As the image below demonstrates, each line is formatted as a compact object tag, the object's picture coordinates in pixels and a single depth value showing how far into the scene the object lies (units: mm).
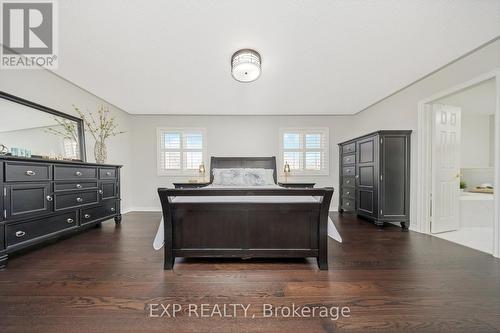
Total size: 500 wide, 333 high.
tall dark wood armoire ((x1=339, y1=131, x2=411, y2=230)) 3443
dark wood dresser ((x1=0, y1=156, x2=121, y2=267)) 2088
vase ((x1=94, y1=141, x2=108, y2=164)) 3691
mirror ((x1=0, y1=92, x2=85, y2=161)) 2461
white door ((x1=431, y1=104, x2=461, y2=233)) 3184
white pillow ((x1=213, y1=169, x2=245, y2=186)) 4238
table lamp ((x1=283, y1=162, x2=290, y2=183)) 4973
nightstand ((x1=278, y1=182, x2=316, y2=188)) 4382
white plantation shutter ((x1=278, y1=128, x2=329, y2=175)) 5152
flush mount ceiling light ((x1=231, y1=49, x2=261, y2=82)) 2395
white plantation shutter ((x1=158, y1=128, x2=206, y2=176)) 5094
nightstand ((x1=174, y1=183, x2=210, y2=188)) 4382
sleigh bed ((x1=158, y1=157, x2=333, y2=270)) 2037
